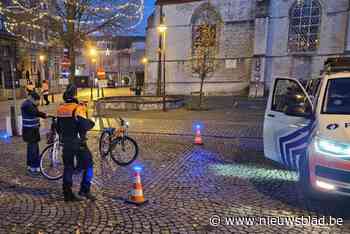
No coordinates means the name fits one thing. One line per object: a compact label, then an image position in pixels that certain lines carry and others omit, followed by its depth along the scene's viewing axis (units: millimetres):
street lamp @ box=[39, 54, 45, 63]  34750
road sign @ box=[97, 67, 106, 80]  18738
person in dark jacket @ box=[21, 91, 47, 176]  6176
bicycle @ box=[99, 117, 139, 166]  7027
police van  4090
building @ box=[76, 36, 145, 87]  61375
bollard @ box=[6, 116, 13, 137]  10273
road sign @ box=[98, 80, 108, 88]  17759
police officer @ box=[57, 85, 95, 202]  4664
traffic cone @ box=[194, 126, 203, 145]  8977
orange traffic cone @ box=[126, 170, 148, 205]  4664
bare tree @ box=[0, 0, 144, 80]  13938
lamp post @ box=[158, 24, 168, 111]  16938
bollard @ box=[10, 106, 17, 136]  10250
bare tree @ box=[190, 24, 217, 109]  19178
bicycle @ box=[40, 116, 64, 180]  5961
